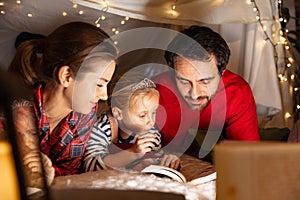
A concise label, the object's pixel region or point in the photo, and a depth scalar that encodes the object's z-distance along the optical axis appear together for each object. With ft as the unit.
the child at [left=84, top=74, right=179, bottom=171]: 4.61
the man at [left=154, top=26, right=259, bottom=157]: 4.87
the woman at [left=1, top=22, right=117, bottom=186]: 4.39
